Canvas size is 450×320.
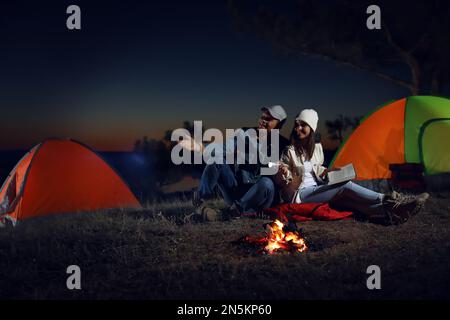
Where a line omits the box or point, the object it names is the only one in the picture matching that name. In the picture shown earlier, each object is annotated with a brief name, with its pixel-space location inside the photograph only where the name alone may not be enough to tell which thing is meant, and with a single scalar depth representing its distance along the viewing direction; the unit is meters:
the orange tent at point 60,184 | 7.31
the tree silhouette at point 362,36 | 11.53
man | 5.88
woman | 5.60
